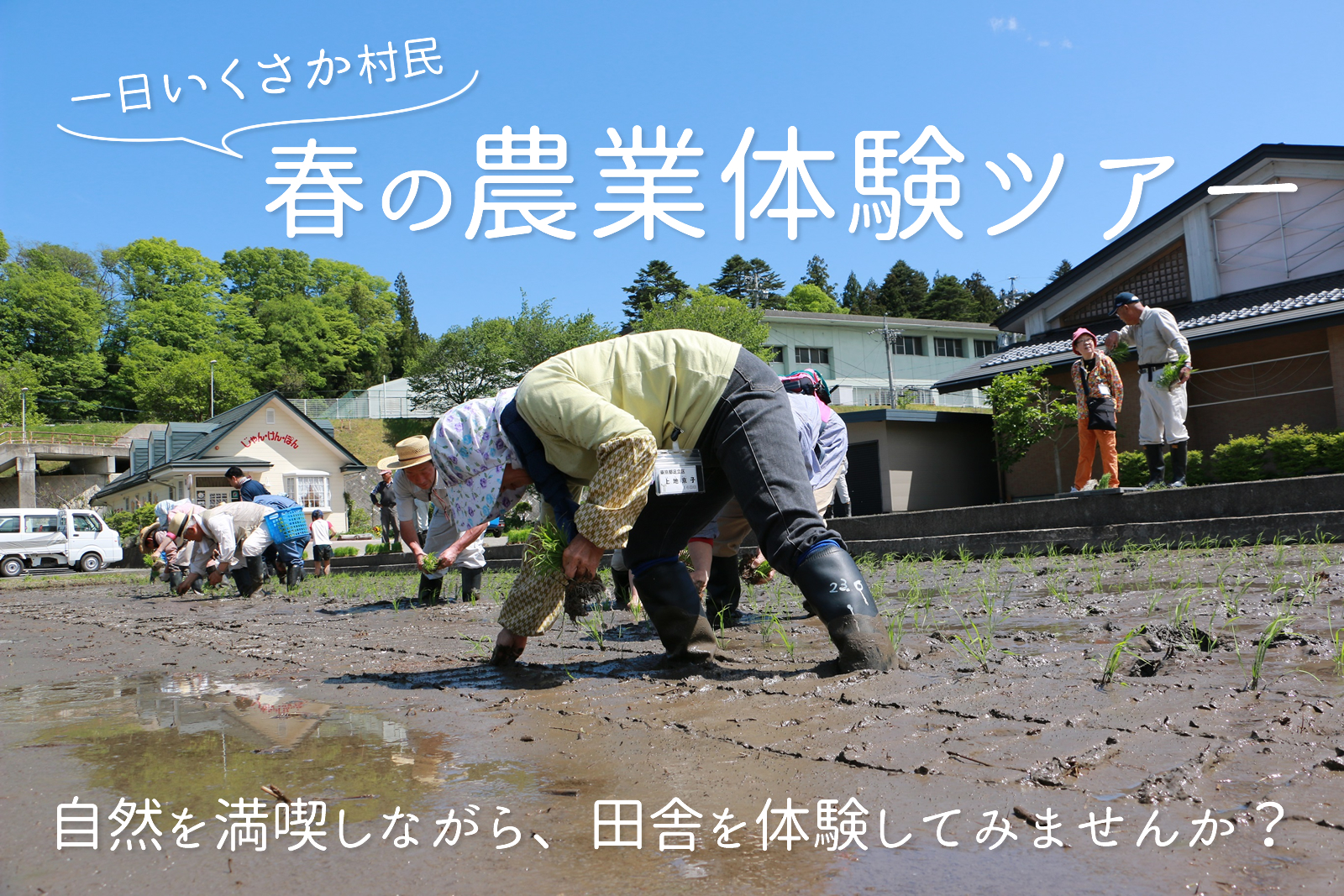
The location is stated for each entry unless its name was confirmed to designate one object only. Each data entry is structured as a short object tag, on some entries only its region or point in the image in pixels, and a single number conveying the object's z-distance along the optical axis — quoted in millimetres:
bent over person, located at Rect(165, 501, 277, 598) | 11031
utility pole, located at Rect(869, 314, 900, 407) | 52434
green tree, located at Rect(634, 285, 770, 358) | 49875
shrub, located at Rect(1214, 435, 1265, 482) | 13289
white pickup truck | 28141
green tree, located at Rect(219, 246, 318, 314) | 87188
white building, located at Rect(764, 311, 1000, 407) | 54375
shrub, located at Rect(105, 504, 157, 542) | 35181
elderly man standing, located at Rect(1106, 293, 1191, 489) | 7961
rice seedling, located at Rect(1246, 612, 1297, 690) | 2605
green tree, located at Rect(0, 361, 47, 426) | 62406
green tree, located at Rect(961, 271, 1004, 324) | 82688
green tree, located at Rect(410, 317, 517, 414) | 52281
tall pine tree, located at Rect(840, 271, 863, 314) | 97562
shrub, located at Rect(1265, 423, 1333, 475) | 12539
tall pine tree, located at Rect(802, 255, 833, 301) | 98500
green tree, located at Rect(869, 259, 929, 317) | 85000
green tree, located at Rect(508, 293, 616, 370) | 52594
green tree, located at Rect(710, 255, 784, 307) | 79375
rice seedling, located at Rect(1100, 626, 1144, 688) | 2852
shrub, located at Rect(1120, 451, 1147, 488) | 14641
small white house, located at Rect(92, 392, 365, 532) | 39750
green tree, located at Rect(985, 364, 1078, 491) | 16766
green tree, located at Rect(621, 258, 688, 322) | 69188
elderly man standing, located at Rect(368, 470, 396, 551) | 14906
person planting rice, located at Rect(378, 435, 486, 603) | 5496
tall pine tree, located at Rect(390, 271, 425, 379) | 79688
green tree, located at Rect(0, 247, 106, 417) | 68938
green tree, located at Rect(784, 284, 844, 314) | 84250
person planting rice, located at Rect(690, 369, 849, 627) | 4789
